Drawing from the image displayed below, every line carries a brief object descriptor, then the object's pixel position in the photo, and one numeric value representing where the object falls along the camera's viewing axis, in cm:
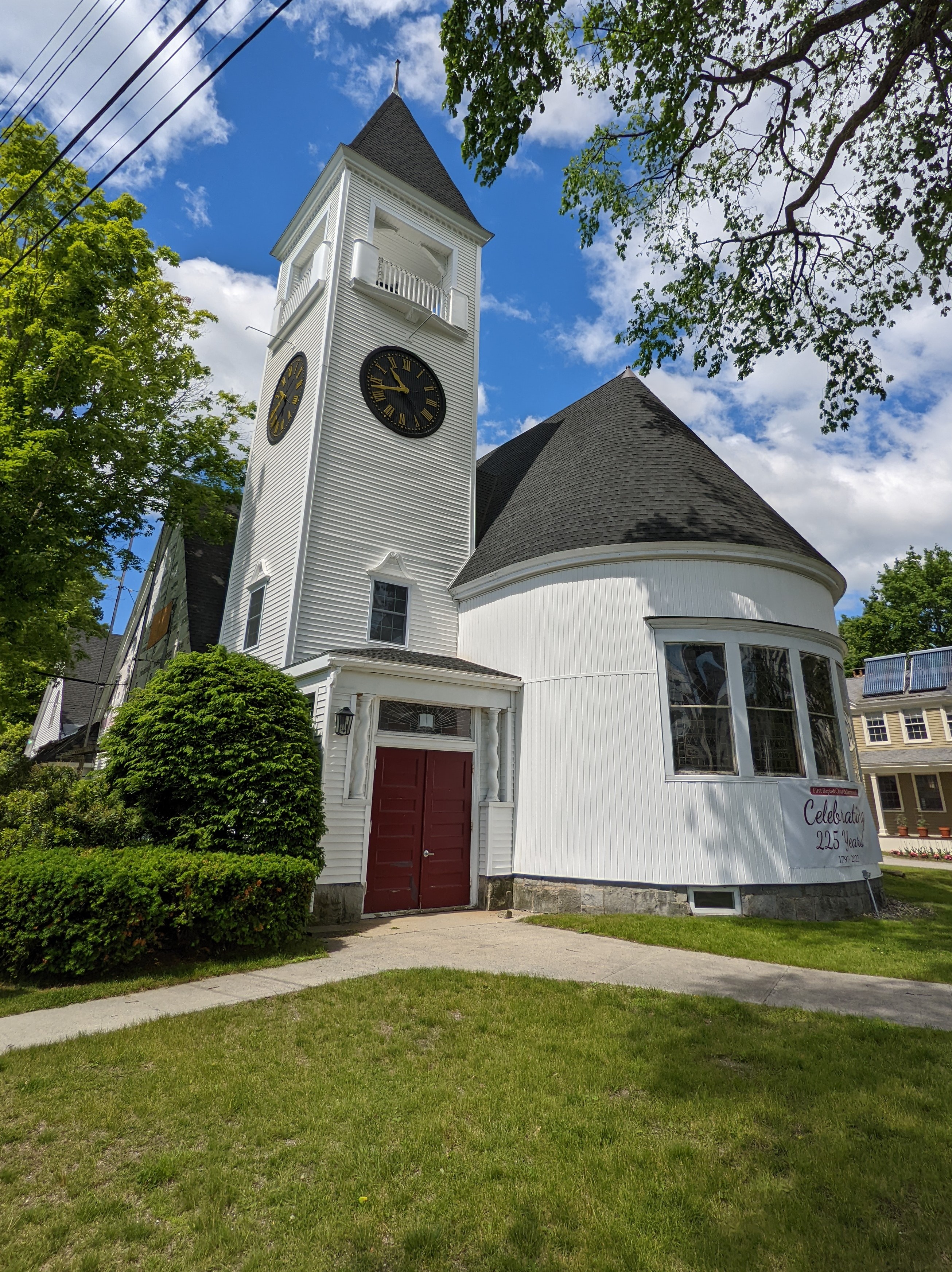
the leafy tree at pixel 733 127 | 854
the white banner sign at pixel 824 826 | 1101
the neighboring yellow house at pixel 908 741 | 2964
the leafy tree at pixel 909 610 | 4303
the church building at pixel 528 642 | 1104
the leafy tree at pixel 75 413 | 1380
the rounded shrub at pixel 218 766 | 902
